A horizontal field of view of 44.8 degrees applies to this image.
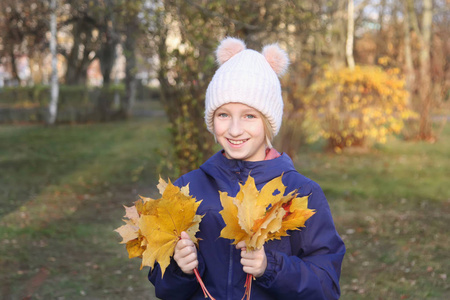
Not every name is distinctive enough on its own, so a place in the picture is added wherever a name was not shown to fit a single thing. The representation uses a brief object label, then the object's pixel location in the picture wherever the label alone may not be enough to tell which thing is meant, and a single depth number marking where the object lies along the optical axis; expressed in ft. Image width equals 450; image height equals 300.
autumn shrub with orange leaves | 41.50
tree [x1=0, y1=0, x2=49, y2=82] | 66.33
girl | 6.26
